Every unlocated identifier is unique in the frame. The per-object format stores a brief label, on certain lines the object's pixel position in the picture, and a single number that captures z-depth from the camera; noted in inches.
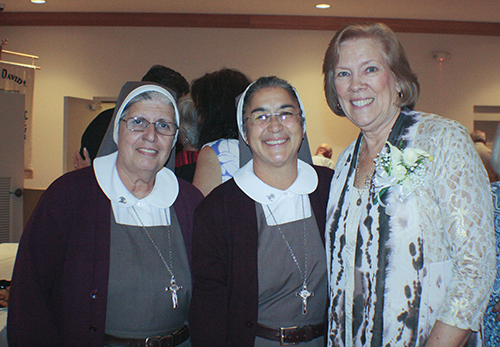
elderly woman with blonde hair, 56.0
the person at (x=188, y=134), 122.0
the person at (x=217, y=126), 99.9
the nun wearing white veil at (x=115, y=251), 69.1
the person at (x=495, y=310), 69.9
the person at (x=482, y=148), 198.7
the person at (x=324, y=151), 297.6
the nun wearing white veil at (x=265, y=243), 71.8
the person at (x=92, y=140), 115.1
